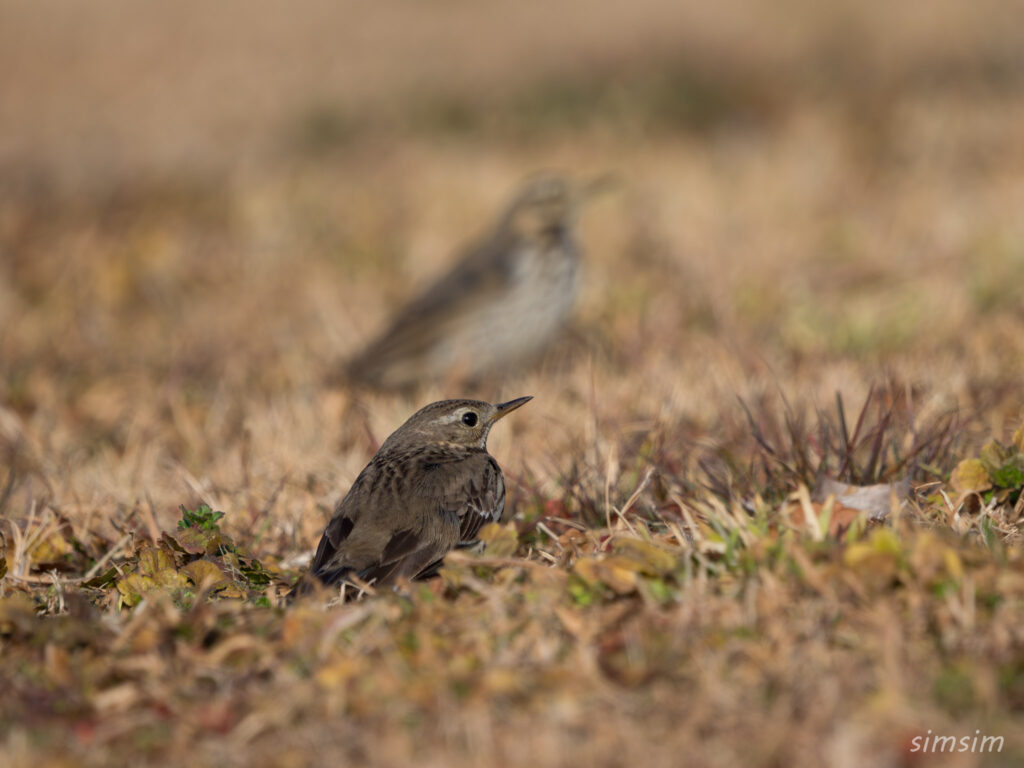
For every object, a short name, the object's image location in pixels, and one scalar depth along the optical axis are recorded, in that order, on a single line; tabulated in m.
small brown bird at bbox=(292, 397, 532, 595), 7.64
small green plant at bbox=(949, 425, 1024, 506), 7.85
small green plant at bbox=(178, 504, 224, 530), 8.03
